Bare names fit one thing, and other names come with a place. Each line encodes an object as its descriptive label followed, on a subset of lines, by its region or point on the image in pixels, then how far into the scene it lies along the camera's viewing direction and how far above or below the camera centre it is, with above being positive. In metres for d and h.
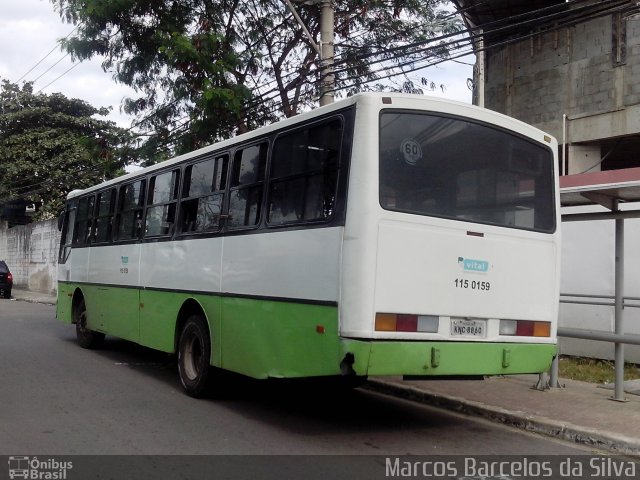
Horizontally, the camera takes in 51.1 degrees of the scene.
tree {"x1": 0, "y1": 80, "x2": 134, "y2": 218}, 31.80 +6.89
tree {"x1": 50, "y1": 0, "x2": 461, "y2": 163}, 13.91 +5.76
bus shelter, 7.14 +1.30
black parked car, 26.95 +0.29
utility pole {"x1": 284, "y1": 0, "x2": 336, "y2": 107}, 11.84 +4.69
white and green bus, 5.45 +0.65
